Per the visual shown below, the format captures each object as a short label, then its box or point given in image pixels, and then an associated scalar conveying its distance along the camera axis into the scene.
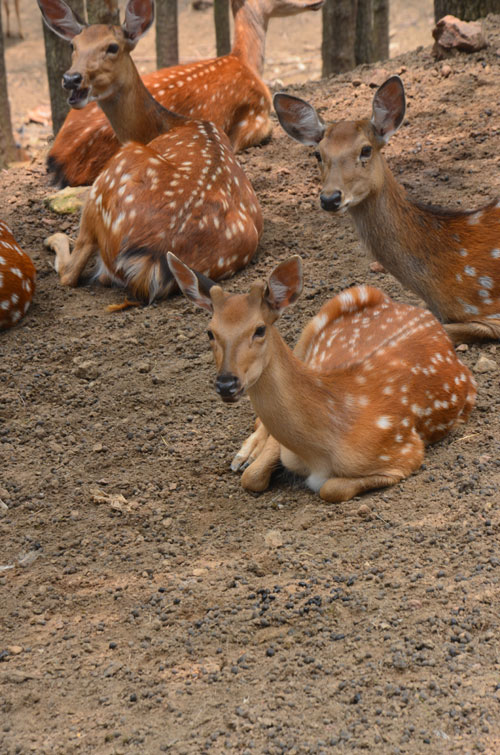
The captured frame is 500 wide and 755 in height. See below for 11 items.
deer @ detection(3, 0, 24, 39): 34.87
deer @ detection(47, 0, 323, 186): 15.31
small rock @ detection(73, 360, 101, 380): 10.79
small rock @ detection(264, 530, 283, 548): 7.66
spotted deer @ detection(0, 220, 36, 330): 11.87
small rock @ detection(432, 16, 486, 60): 15.81
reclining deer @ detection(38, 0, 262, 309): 12.16
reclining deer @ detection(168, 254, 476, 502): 7.59
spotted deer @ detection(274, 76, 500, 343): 10.55
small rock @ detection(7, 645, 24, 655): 6.75
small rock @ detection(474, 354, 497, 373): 10.04
